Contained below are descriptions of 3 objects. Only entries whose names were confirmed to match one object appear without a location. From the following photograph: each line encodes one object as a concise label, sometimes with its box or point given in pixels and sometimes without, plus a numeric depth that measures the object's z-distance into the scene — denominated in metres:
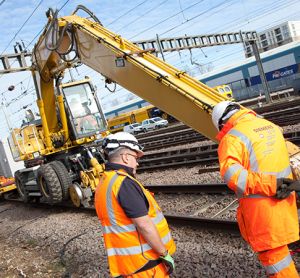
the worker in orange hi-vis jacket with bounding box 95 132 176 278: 2.87
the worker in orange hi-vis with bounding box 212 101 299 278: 2.98
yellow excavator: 5.52
